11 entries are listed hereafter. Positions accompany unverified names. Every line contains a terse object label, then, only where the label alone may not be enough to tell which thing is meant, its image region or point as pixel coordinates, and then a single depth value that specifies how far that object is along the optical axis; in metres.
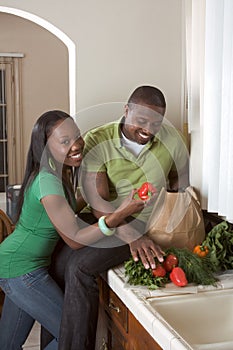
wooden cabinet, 1.75
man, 1.96
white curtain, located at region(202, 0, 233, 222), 1.88
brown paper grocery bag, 2.07
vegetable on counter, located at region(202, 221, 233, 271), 1.99
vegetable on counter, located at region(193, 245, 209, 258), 2.00
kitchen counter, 1.50
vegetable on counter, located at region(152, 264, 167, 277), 1.89
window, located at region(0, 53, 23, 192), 5.91
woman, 1.94
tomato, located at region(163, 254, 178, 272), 1.92
